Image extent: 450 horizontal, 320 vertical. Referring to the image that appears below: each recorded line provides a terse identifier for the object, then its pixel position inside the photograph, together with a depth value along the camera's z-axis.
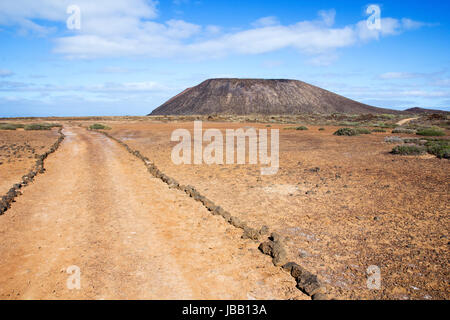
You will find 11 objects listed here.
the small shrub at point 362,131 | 27.53
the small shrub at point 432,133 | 25.12
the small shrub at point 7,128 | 37.01
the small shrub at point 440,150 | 13.35
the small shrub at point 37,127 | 38.18
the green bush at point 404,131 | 28.77
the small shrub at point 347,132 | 25.94
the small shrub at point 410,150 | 14.48
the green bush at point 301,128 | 33.92
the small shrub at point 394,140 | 19.67
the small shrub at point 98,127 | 40.58
